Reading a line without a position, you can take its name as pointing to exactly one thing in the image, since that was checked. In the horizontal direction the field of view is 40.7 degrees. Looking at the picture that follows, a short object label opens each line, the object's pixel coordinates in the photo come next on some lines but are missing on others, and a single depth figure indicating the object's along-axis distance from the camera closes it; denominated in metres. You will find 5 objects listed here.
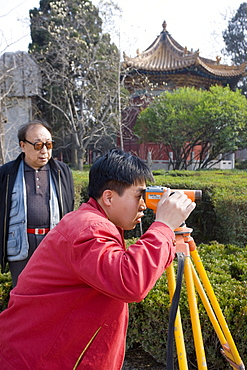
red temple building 15.83
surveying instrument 1.12
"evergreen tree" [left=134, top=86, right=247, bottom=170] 12.56
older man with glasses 2.27
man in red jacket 0.92
